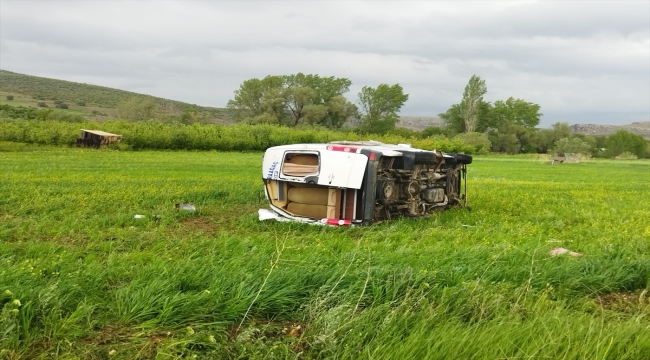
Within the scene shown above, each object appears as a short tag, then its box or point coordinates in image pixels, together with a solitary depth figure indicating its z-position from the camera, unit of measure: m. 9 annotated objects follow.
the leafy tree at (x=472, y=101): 85.62
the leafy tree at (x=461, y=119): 88.12
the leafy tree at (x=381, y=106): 76.25
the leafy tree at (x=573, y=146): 75.94
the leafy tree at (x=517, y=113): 90.88
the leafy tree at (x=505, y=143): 86.44
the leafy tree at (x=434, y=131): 83.38
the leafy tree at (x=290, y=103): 70.19
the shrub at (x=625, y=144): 86.12
